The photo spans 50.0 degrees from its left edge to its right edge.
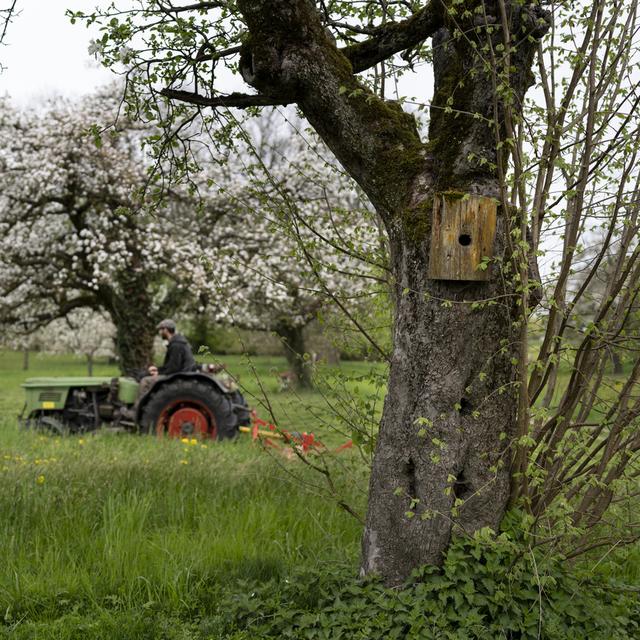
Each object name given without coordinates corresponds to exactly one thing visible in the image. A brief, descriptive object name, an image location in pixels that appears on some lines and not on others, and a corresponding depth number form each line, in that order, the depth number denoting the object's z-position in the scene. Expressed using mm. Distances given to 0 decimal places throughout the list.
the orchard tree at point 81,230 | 13867
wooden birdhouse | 3285
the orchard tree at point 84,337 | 26631
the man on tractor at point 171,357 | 8953
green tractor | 8930
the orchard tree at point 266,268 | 15383
